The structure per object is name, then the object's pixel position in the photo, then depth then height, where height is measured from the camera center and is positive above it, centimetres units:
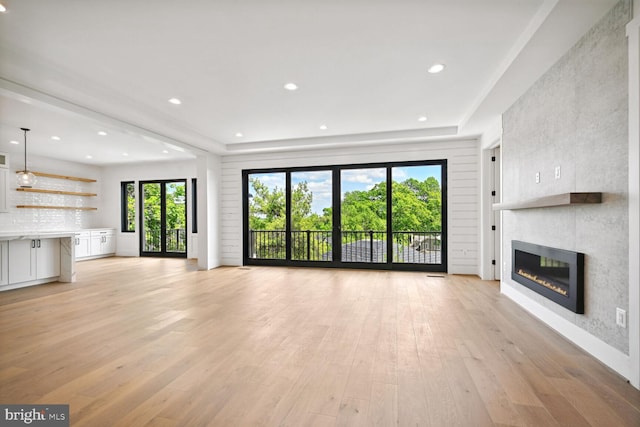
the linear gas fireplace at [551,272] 271 -62
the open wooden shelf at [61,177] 777 +103
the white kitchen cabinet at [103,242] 872 -78
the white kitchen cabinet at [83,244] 826 -78
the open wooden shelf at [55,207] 748 +21
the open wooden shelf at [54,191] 760 +62
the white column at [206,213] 703 +4
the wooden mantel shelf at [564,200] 243 +11
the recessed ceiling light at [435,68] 332 +159
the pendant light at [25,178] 575 +70
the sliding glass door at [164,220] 897 -15
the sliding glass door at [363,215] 662 -3
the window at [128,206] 938 +27
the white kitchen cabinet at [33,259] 491 -74
